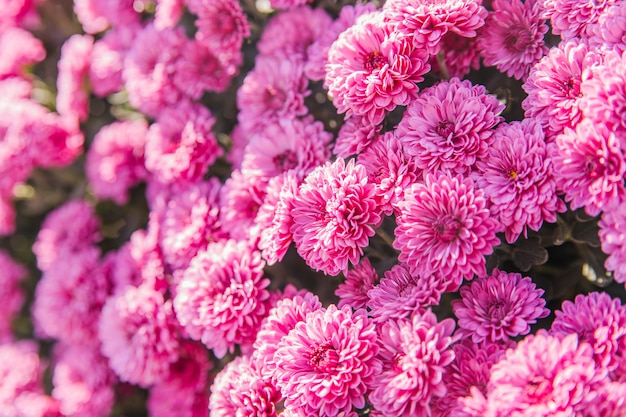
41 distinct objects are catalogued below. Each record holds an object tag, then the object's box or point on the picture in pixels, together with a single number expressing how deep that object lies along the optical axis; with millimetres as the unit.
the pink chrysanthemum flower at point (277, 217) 460
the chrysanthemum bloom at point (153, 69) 577
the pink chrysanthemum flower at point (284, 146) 499
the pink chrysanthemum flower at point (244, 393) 457
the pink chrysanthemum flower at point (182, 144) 557
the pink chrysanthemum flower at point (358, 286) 460
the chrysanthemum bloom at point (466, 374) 418
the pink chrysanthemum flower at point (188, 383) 561
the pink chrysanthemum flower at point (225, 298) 483
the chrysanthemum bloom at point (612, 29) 423
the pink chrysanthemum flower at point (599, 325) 406
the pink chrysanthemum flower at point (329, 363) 424
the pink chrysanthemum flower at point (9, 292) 694
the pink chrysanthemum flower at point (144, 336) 541
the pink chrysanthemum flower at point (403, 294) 432
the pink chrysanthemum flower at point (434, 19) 444
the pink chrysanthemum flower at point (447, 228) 422
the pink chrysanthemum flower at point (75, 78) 655
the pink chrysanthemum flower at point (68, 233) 645
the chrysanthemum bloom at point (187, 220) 528
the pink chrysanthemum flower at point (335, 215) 438
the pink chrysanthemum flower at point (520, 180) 423
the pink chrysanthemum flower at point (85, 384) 604
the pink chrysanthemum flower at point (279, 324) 454
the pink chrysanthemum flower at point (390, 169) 442
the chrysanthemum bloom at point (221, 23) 538
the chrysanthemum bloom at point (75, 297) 603
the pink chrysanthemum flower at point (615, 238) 405
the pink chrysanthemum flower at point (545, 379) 390
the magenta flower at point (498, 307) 425
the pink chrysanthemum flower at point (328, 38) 505
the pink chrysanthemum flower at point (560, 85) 424
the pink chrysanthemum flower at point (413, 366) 413
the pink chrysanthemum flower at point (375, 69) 446
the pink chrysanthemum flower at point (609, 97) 403
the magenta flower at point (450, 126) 436
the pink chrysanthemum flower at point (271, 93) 519
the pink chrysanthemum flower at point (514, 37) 458
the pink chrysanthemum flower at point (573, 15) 436
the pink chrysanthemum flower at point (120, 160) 623
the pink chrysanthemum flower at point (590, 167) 404
